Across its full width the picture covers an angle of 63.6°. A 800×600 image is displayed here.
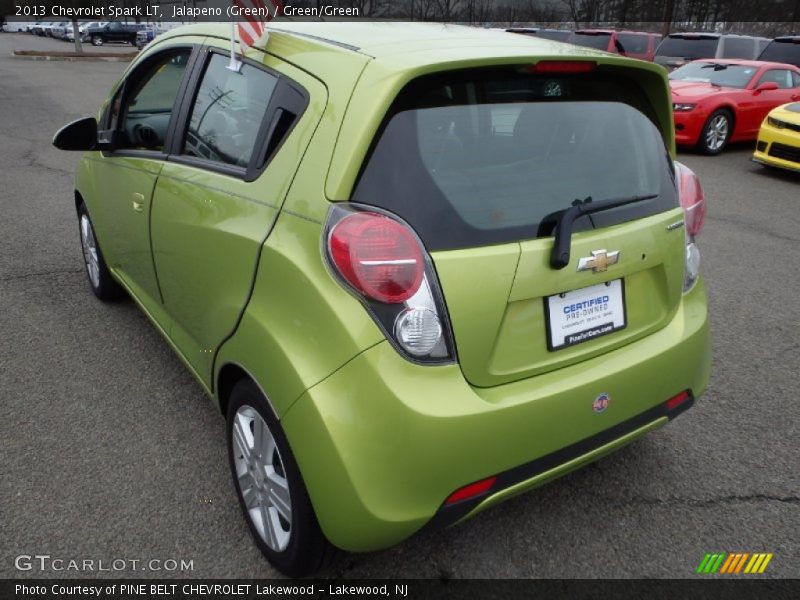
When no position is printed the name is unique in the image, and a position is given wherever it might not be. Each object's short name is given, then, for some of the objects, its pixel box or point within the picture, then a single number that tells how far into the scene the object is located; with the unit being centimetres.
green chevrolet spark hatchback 172
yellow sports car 864
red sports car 1016
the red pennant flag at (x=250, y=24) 231
